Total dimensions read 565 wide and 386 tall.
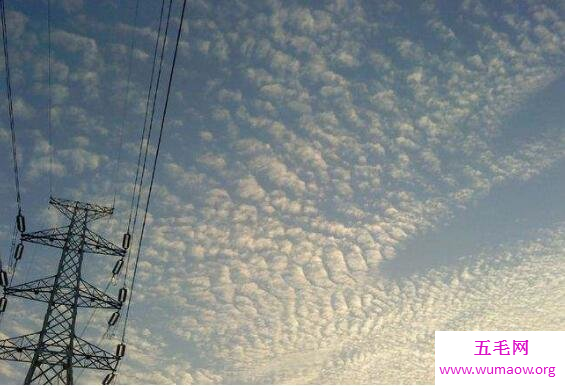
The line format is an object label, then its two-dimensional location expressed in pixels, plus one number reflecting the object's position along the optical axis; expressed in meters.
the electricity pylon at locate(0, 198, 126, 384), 24.77
